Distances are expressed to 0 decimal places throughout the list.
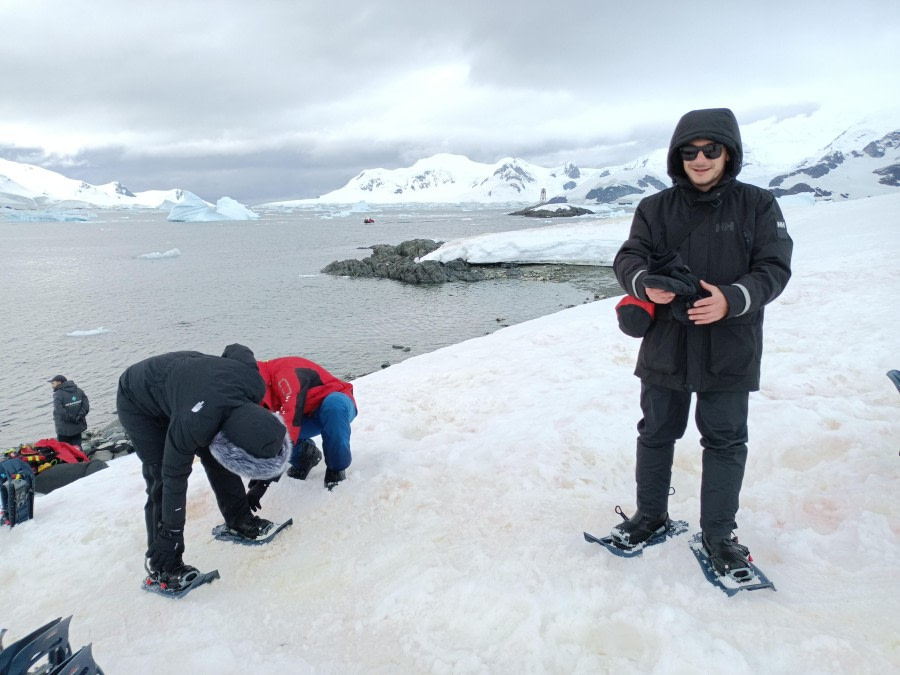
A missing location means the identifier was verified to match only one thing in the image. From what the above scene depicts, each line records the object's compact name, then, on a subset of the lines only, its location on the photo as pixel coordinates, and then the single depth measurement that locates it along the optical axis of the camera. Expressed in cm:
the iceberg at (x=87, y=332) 1648
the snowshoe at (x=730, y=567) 256
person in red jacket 378
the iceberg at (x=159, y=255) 3800
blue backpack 393
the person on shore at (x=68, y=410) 835
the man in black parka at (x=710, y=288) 239
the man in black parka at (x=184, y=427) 286
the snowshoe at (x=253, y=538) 351
